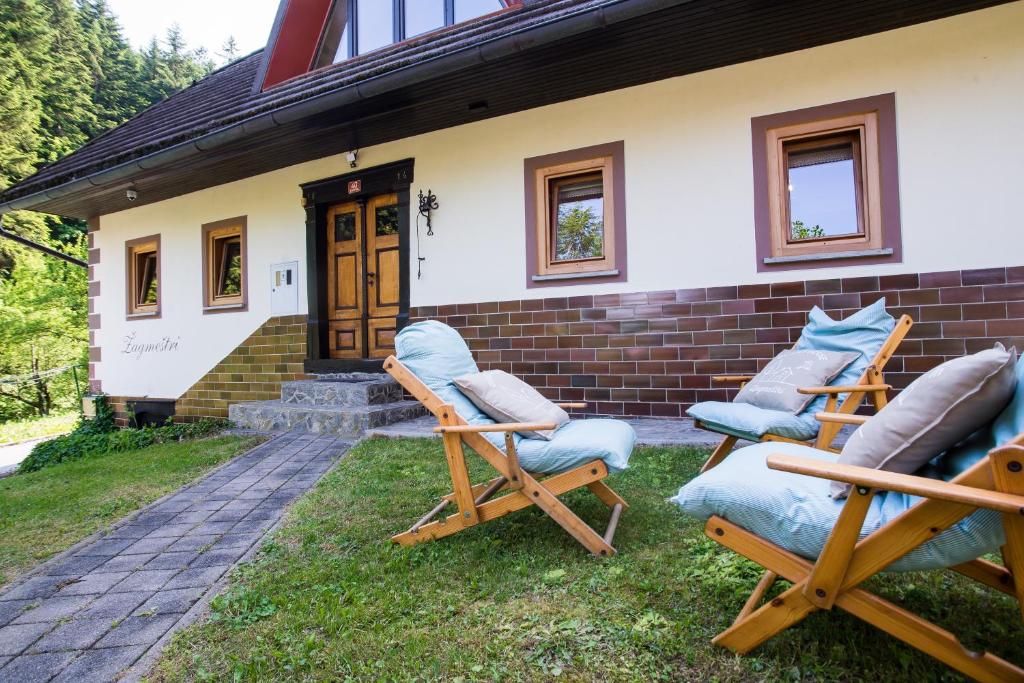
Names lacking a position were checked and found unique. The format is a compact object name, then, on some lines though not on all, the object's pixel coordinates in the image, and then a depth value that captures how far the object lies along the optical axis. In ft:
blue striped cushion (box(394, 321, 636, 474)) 7.14
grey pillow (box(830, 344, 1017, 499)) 4.11
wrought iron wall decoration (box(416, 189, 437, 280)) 19.95
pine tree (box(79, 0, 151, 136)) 64.80
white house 13.75
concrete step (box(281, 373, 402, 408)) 18.22
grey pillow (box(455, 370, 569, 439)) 7.88
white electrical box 23.17
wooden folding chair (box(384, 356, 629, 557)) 6.99
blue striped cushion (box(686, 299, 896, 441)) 8.98
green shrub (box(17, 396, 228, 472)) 19.33
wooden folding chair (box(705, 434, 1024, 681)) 3.49
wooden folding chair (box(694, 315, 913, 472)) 8.96
